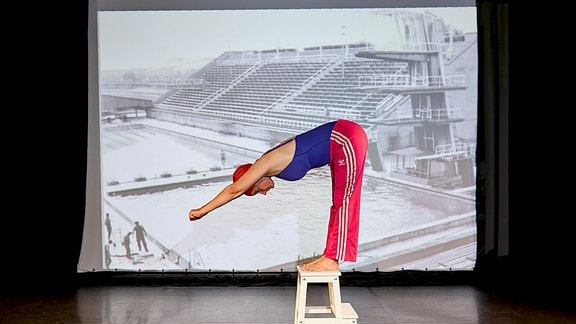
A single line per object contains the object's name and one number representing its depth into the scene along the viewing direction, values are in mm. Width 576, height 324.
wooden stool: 4477
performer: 4344
